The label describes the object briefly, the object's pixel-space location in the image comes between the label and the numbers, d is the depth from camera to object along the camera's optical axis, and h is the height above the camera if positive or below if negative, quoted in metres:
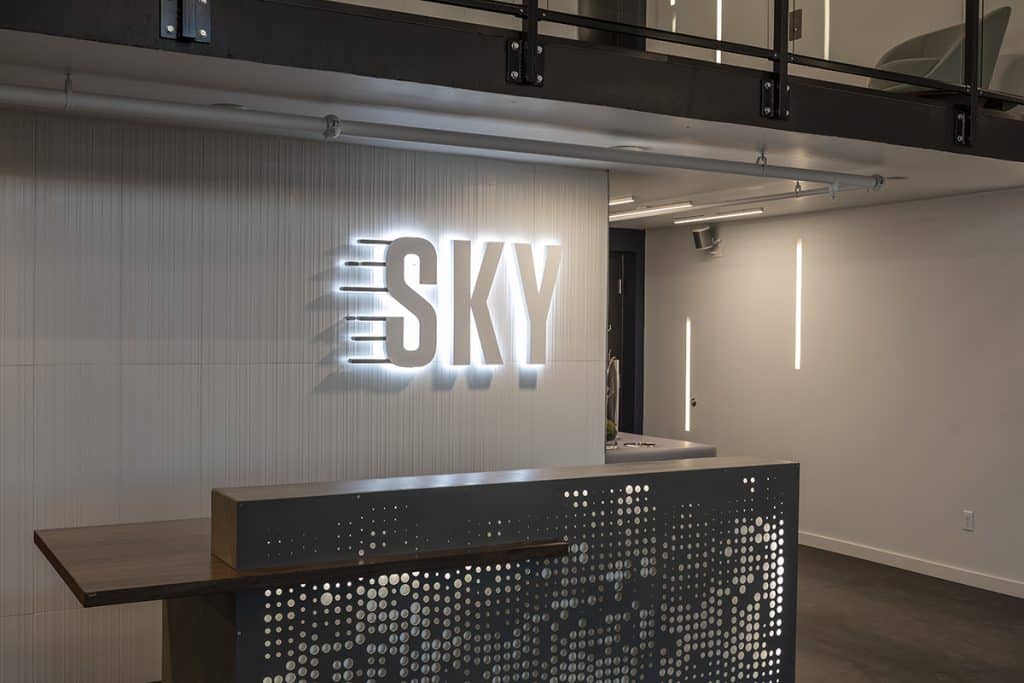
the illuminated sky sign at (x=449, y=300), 5.66 +0.19
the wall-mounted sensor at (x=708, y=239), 9.48 +0.88
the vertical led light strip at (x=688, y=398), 9.88 -0.60
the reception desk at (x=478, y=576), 3.27 -0.86
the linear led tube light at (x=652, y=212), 8.20 +1.02
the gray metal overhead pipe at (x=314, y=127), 4.19 +0.94
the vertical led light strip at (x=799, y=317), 8.62 +0.16
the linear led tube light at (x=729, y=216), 8.50 +1.01
